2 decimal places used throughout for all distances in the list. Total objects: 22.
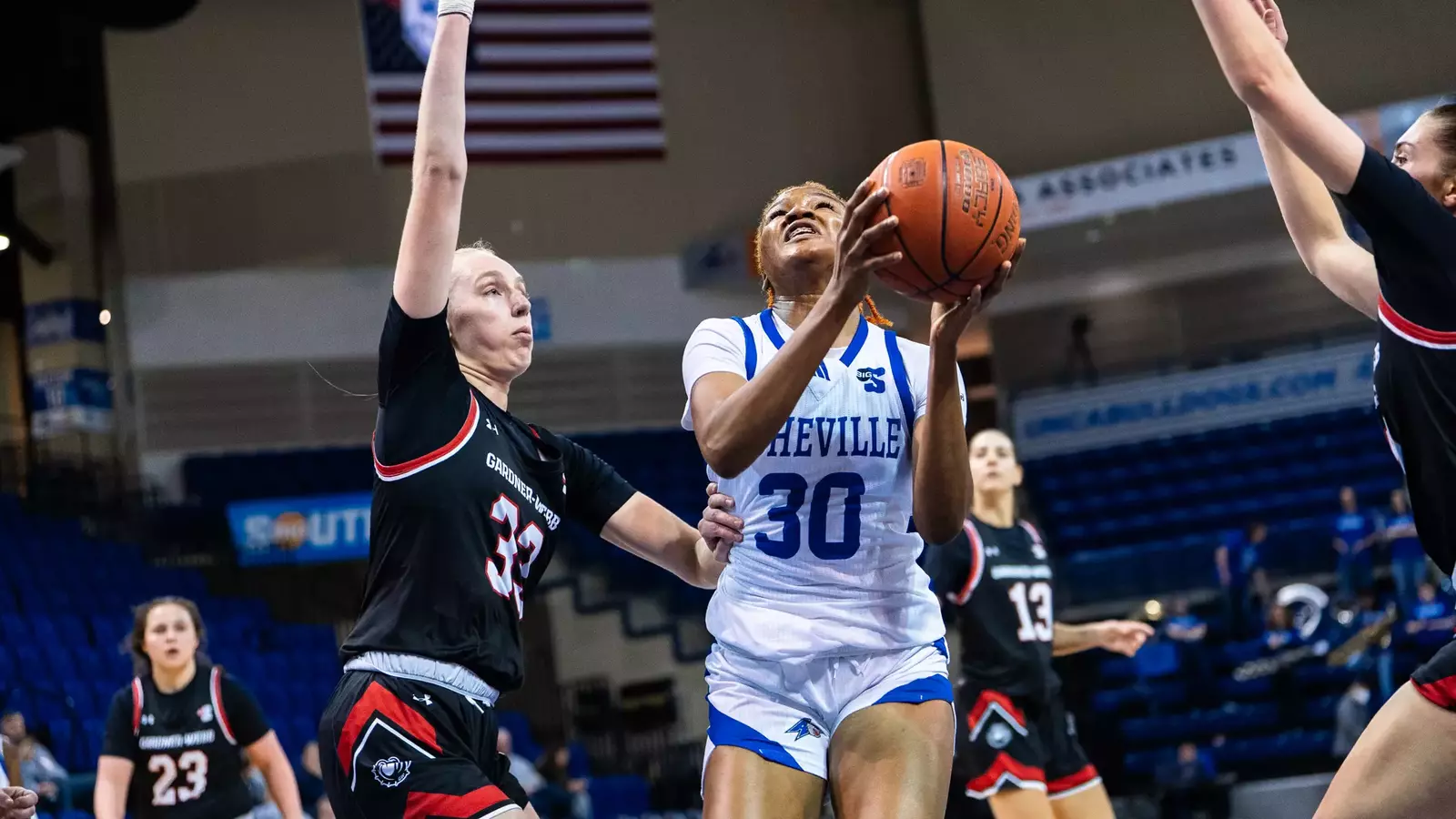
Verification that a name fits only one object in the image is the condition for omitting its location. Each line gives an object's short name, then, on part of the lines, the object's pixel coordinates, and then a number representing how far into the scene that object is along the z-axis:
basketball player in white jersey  3.26
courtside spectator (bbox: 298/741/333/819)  11.82
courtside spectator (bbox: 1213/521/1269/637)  14.56
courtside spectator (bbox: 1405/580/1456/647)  12.76
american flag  15.91
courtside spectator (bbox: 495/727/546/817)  12.70
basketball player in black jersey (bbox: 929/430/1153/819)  6.65
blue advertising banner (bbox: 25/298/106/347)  17.41
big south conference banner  16.70
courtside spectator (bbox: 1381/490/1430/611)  13.38
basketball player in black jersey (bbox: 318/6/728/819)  3.16
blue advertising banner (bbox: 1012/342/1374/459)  18.30
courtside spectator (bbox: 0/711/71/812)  10.21
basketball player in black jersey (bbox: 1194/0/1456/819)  2.94
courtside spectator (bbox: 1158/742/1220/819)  11.21
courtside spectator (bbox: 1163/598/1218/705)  13.97
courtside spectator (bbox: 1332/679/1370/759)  12.23
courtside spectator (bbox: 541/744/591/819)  12.69
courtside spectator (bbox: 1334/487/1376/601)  13.90
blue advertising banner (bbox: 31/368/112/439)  17.22
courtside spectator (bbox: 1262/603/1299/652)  13.80
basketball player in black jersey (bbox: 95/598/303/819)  6.64
